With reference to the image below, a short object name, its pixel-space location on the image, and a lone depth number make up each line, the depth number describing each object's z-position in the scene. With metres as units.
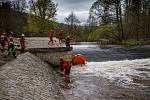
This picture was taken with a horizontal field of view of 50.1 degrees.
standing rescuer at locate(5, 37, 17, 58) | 12.39
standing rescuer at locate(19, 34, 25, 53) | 14.25
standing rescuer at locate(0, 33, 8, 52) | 13.59
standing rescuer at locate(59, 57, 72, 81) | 11.22
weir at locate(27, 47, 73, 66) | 14.60
